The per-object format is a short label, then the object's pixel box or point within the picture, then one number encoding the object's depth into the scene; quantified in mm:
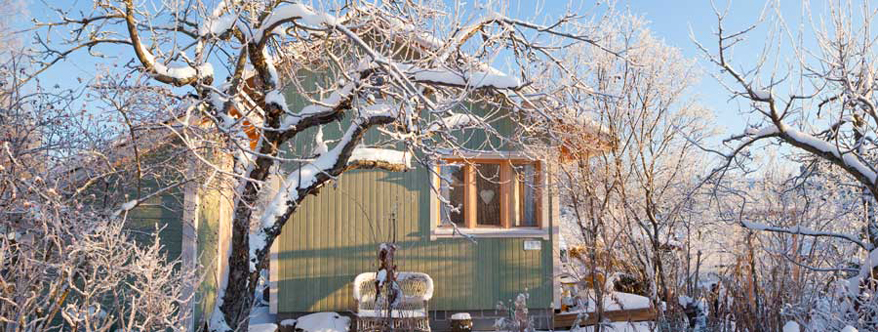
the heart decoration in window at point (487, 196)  8312
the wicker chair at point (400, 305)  5781
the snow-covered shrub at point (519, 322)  5653
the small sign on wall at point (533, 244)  8109
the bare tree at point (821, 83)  4715
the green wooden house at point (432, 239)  7867
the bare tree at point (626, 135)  7684
